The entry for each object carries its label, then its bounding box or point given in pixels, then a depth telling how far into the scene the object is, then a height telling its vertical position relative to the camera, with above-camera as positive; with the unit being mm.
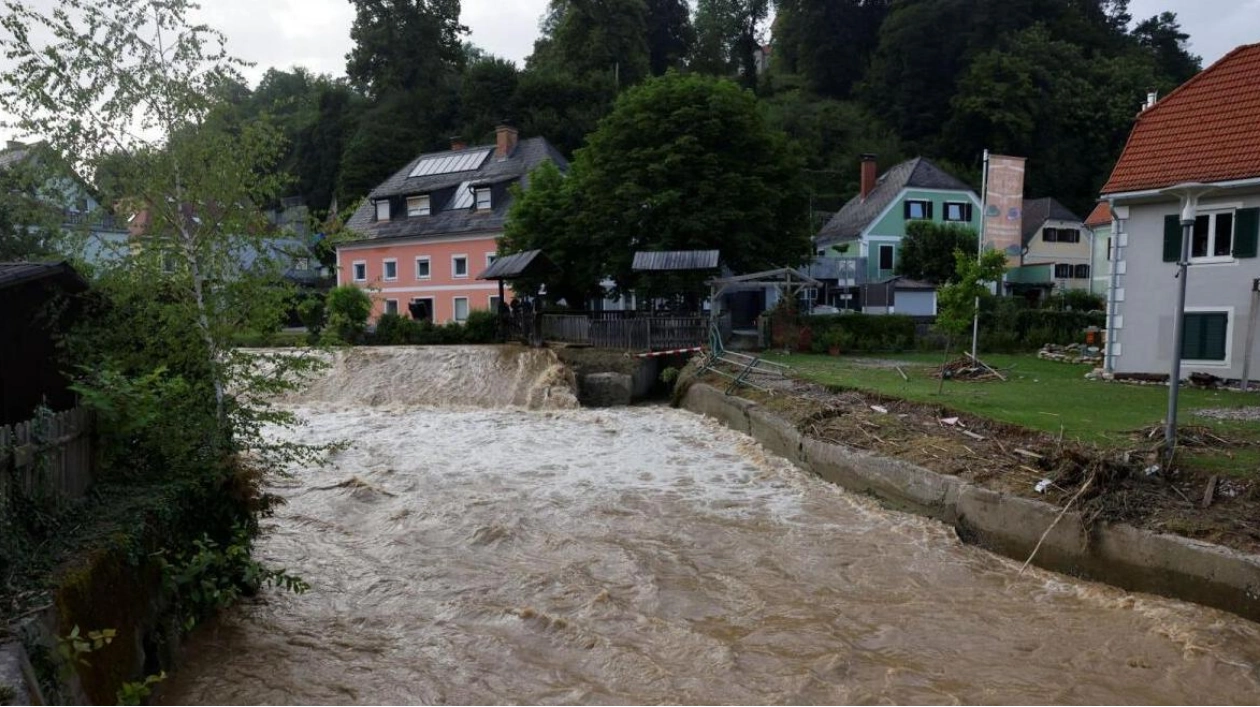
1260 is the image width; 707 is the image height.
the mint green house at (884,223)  45531 +3329
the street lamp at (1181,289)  8664 -110
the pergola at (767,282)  23875 +9
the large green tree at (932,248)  44594 +1768
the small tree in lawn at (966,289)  15555 -163
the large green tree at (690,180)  26891 +3406
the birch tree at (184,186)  6965 +902
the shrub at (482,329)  30547 -1620
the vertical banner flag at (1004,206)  19750 +1789
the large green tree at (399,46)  63250 +18515
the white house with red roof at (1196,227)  16734 +1084
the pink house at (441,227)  41125 +2970
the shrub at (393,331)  31297 -1715
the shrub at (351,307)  30781 -768
